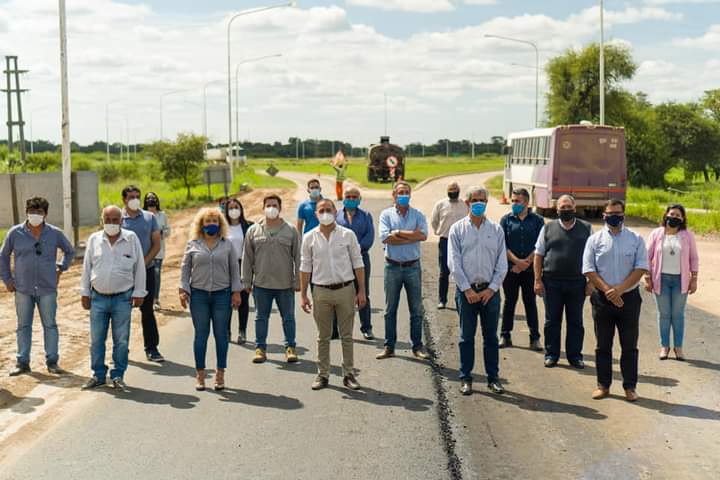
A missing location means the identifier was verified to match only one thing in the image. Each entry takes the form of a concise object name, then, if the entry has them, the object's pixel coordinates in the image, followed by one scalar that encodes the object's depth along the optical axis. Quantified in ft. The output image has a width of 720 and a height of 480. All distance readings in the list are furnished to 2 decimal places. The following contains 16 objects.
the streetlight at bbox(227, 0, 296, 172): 167.73
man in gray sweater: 31.81
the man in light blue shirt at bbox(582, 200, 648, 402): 27.48
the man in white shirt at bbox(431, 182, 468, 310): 41.29
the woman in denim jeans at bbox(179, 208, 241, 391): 28.73
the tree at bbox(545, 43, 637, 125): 197.88
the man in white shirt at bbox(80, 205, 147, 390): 28.81
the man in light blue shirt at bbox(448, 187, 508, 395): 28.17
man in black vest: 31.40
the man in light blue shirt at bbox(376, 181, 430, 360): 32.76
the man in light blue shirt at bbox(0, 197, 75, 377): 31.09
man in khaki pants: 28.45
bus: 94.94
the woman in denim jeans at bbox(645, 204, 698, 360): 32.40
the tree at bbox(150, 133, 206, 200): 142.10
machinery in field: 198.80
